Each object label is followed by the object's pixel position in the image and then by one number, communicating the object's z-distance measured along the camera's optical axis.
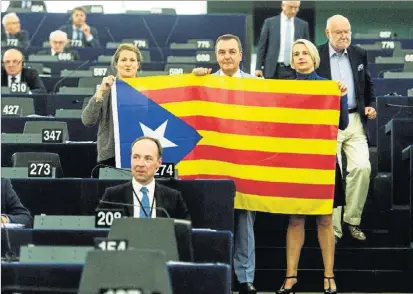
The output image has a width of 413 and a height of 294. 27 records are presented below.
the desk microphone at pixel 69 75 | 13.33
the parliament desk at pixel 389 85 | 12.34
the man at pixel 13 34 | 16.25
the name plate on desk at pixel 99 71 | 13.79
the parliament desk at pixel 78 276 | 5.61
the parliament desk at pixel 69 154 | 8.91
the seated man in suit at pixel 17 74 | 11.95
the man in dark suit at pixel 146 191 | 7.08
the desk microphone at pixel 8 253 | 6.01
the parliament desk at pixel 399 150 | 9.59
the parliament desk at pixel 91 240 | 6.45
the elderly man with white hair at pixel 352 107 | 8.85
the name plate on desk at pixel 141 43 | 16.95
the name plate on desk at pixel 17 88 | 11.78
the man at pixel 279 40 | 11.80
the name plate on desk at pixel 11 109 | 10.46
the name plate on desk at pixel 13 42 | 16.45
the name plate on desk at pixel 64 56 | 15.31
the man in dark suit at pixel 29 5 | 19.03
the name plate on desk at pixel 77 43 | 16.73
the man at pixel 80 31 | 16.70
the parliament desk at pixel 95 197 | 7.56
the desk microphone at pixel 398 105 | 10.65
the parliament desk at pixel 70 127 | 10.05
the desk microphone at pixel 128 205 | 6.71
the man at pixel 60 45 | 15.46
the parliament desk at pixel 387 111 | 10.58
